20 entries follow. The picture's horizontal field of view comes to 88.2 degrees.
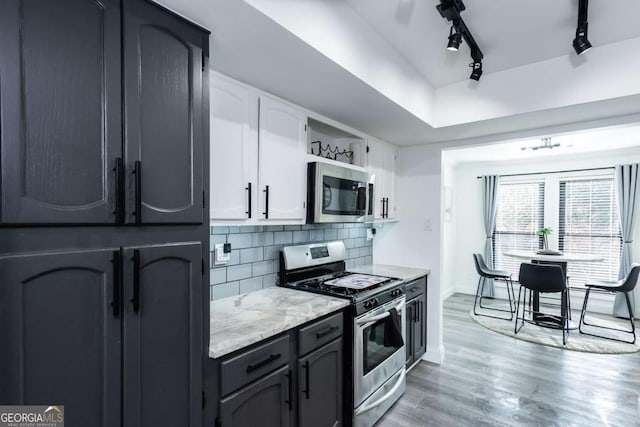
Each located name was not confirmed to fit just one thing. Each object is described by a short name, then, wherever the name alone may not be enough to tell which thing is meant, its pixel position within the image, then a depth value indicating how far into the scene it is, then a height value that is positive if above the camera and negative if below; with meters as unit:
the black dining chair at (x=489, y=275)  4.61 -0.90
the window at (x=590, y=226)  4.75 -0.23
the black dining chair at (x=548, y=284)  3.76 -0.85
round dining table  3.94 -0.59
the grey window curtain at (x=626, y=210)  4.49 +0.02
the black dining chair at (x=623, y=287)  3.72 -0.88
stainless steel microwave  2.28 +0.12
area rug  3.56 -1.49
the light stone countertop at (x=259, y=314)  1.43 -0.56
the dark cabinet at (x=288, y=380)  1.41 -0.84
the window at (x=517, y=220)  5.30 -0.16
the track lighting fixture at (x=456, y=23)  1.59 +0.98
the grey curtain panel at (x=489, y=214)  5.57 -0.06
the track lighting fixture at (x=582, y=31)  1.68 +0.97
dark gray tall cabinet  0.86 -0.01
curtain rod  4.76 +0.60
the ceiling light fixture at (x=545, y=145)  3.80 +0.79
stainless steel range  2.10 -0.76
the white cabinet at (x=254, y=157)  1.73 +0.31
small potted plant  4.30 -0.44
